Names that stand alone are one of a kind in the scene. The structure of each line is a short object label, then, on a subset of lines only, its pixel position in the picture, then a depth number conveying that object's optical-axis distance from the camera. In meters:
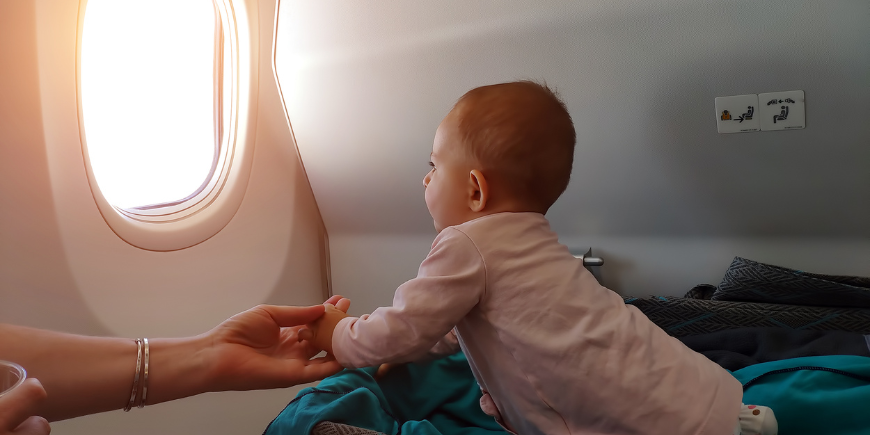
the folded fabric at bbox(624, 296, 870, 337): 1.32
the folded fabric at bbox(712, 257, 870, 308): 1.38
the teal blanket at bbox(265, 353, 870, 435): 0.97
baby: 0.87
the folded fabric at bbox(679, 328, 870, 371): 1.20
